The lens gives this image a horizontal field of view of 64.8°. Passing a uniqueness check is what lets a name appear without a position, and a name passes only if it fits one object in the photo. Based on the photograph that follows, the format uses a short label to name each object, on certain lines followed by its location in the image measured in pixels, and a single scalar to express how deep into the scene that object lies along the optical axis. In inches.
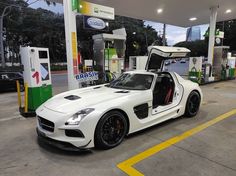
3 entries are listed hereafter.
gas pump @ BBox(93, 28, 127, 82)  339.9
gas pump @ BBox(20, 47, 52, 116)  186.7
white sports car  105.6
